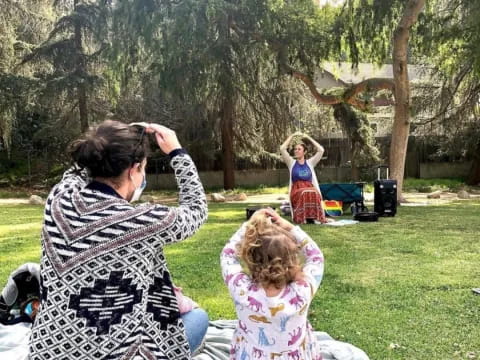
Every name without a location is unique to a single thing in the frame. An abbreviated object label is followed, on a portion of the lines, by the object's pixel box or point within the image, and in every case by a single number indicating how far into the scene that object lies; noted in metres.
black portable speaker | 9.75
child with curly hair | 2.12
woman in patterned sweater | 1.72
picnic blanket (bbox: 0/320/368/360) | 2.97
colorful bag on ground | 10.06
